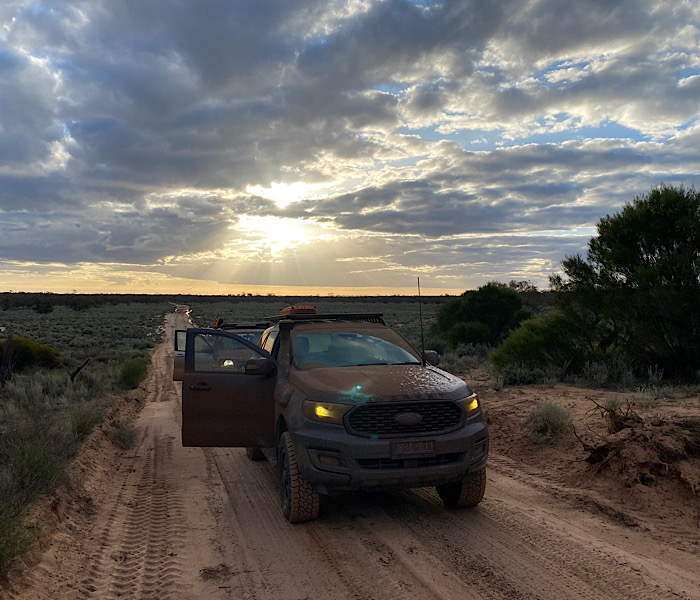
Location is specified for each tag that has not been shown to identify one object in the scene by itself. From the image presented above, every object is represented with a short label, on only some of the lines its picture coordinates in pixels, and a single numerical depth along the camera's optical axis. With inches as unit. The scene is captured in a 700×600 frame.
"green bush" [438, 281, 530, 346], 872.3
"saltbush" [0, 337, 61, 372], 661.9
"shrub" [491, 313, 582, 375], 558.9
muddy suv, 194.4
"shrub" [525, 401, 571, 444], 323.0
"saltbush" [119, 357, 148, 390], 609.6
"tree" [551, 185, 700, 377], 461.4
